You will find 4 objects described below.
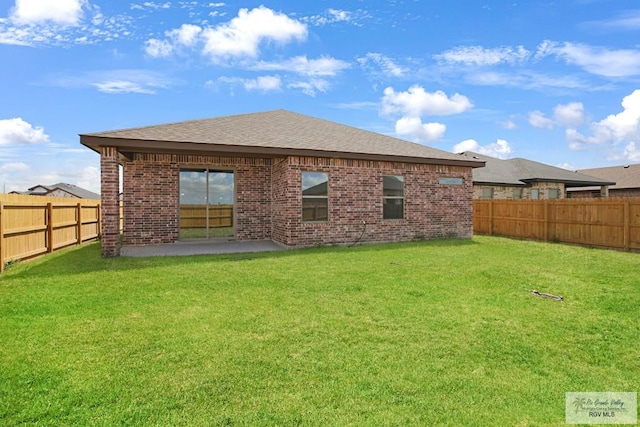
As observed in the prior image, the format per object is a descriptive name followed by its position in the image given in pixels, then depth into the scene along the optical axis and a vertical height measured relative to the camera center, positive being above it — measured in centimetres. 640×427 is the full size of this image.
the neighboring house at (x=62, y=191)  3628 +230
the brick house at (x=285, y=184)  1025 +96
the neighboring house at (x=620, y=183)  2905 +241
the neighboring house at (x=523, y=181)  2209 +206
